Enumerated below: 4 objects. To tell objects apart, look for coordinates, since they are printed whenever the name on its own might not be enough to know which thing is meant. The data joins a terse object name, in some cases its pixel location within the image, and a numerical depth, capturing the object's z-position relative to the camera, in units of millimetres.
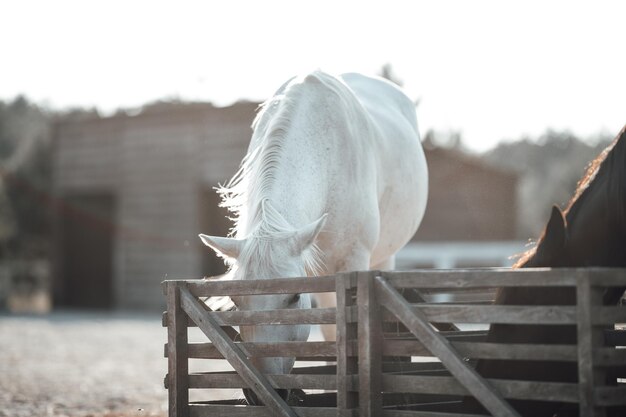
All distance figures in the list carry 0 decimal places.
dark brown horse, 8078
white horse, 9367
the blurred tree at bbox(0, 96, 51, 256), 66000
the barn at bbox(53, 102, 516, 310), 48875
